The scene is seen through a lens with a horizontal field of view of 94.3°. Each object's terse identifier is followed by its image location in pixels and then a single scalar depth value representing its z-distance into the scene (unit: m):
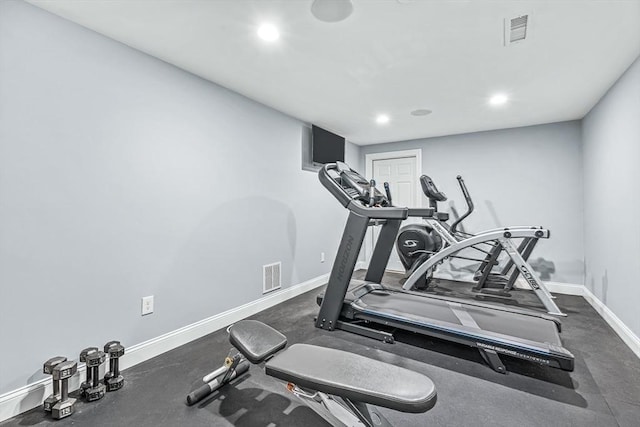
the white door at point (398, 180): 4.96
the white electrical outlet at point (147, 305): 2.16
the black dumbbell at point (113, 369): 1.78
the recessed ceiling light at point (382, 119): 3.65
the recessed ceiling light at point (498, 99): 2.96
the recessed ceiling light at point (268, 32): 1.86
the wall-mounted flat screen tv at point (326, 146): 4.03
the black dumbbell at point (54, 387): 1.56
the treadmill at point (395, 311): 2.04
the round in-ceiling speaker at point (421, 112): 3.42
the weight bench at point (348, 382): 0.96
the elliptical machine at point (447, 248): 3.47
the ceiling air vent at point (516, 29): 1.79
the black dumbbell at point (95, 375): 1.68
